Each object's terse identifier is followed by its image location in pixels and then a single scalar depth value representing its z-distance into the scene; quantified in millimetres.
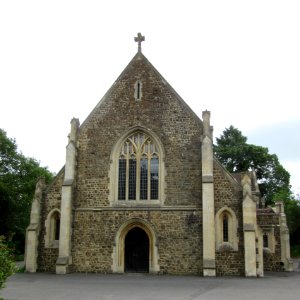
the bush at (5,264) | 11750
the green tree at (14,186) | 41781
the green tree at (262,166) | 56156
